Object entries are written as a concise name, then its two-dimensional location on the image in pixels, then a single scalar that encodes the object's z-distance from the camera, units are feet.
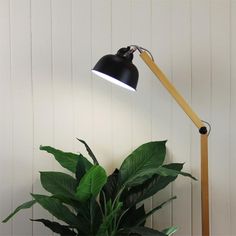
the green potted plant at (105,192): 3.68
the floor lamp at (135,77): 3.60
